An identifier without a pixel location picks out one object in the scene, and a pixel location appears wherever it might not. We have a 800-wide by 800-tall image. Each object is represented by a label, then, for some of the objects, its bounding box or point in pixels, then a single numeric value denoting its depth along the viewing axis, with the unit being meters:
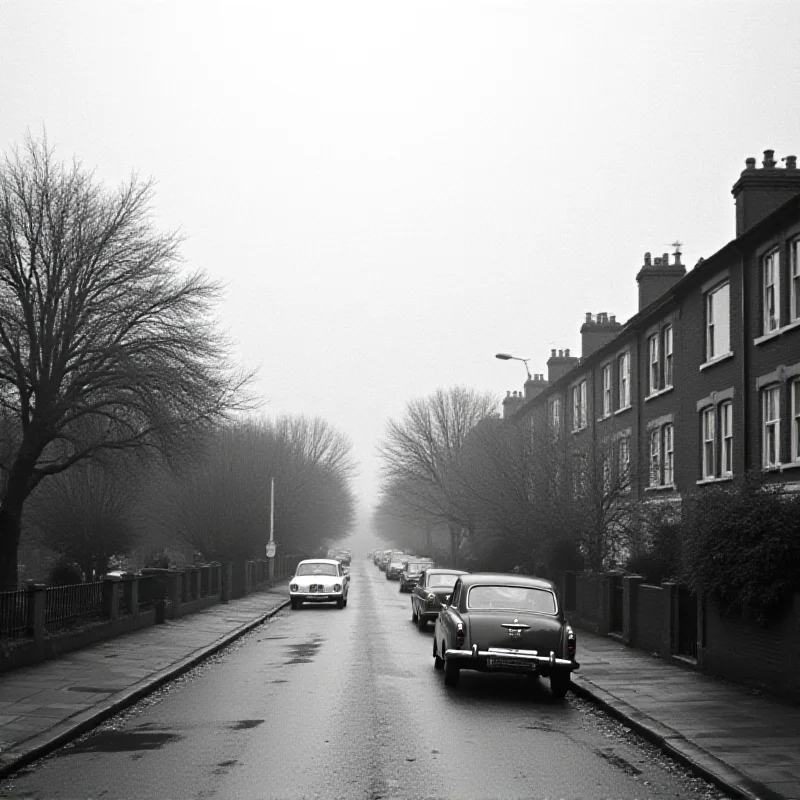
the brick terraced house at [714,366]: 23.69
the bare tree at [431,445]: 65.06
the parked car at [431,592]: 25.62
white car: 35.84
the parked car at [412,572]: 47.04
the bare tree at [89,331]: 28.11
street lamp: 39.91
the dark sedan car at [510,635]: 13.94
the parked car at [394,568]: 65.87
